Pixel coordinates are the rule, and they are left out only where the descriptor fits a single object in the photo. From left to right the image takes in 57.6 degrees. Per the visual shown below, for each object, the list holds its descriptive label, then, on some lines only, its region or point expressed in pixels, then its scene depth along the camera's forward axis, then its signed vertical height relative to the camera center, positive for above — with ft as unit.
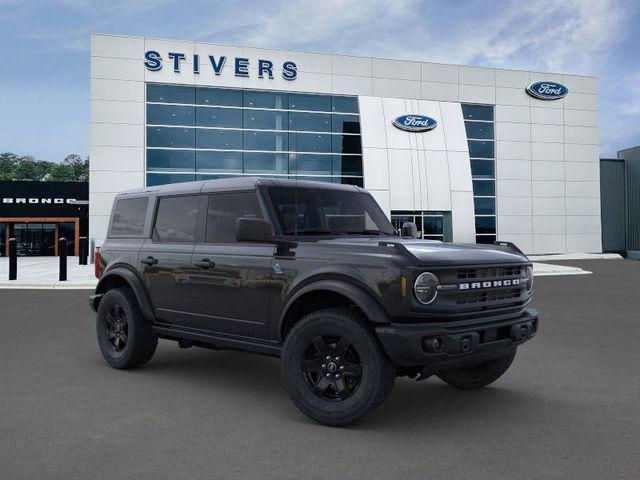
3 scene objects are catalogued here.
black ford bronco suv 13.94 -1.07
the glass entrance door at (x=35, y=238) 121.80 +3.57
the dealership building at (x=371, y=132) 97.91 +22.28
